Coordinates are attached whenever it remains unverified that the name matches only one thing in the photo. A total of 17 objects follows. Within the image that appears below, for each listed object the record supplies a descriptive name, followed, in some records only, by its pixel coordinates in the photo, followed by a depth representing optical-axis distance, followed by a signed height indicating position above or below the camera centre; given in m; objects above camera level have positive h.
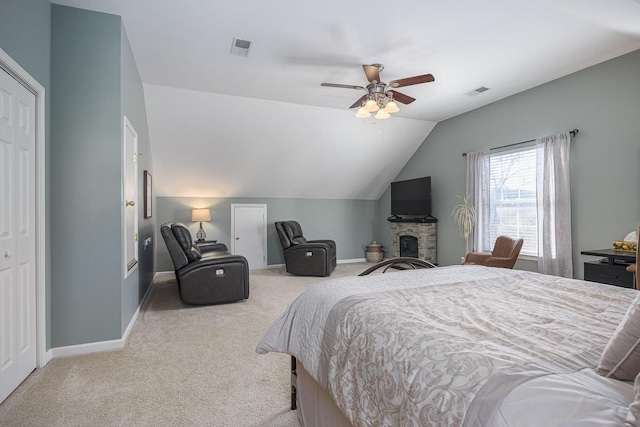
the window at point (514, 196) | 4.84 +0.29
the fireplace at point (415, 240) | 6.51 -0.48
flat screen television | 6.54 +0.40
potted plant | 5.62 -0.02
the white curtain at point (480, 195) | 5.45 +0.35
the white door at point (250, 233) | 6.97 -0.31
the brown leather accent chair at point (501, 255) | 4.23 -0.53
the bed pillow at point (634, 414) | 0.59 -0.36
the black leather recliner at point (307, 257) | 6.07 -0.72
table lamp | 6.44 +0.05
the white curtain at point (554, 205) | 4.30 +0.14
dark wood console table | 3.17 -0.54
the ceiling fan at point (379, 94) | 3.39 +1.37
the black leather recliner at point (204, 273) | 4.12 -0.69
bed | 0.74 -0.39
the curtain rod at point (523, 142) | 4.24 +1.07
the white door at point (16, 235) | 2.10 -0.10
